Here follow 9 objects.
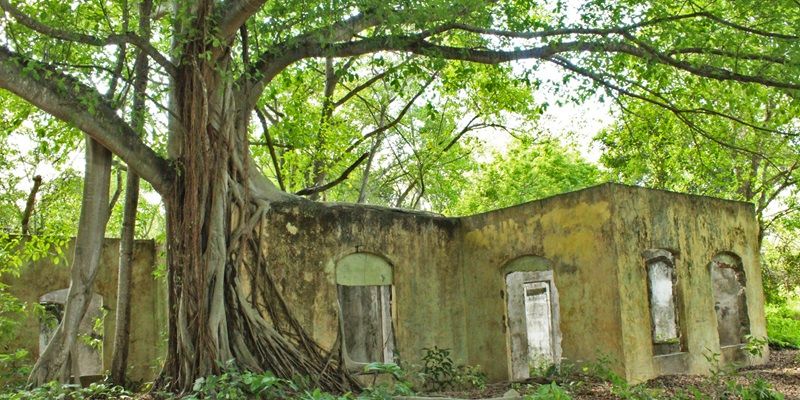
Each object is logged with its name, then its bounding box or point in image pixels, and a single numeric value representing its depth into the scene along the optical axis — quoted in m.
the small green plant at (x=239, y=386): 5.80
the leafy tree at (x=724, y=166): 11.65
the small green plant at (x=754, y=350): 8.47
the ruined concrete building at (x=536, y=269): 9.89
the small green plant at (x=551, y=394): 5.99
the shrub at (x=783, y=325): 14.85
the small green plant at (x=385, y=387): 6.29
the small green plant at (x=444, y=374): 10.62
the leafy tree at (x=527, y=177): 21.41
